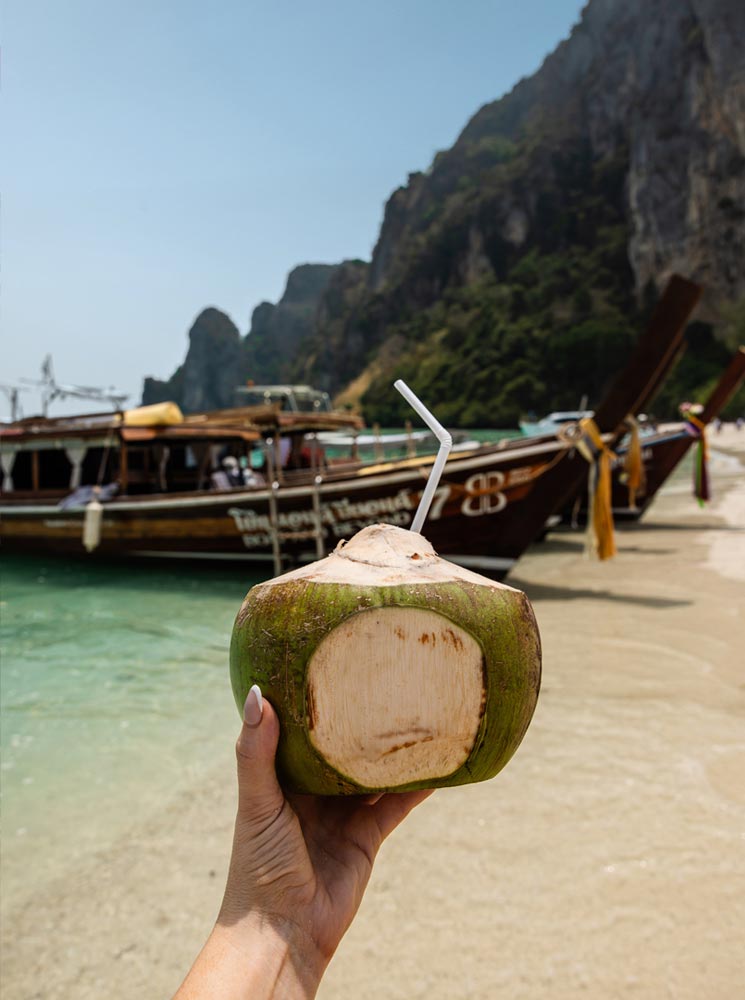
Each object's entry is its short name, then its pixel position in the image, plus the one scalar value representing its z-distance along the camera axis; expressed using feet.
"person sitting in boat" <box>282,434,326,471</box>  37.86
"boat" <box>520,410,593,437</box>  74.61
